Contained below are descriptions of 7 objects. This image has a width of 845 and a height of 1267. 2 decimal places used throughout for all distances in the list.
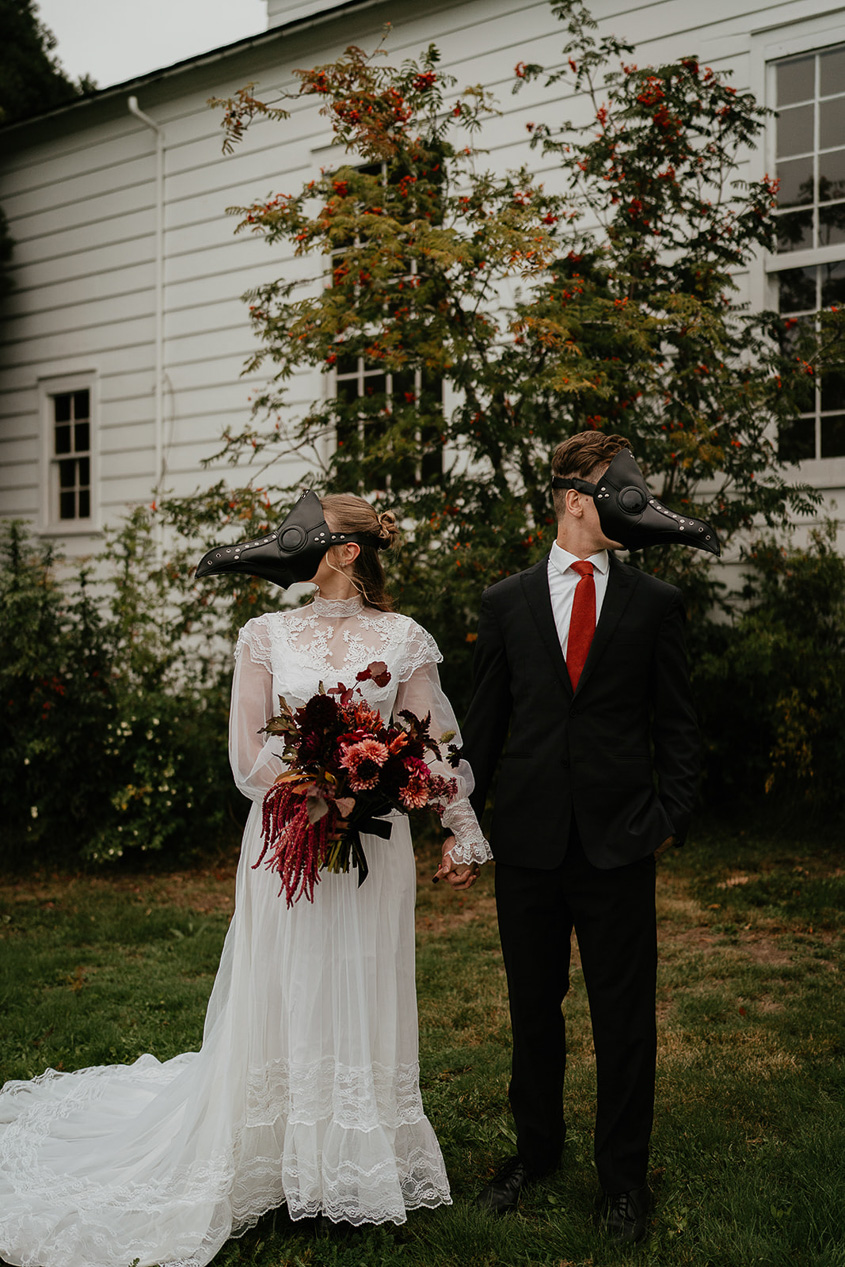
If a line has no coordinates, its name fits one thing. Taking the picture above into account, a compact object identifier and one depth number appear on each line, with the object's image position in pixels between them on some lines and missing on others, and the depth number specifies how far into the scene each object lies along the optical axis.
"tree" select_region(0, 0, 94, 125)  14.58
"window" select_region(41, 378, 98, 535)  12.22
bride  3.05
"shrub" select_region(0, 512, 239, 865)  7.48
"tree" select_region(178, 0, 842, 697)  6.59
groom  3.11
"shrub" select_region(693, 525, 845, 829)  6.96
